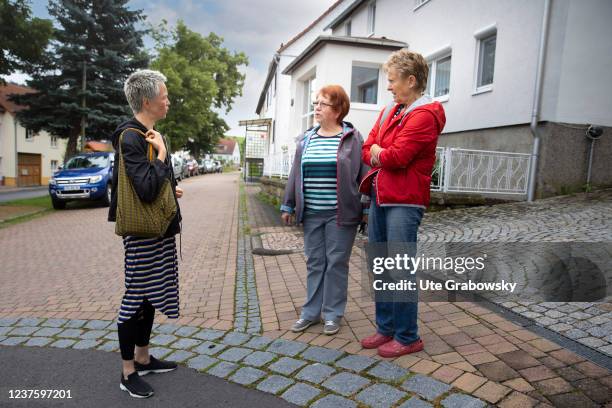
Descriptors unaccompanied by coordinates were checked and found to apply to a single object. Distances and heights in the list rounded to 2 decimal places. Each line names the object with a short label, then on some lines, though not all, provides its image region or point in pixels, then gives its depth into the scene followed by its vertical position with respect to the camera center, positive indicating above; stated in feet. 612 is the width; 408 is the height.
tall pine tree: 62.90 +12.26
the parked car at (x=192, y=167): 116.36 -2.10
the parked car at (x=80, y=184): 42.01 -3.02
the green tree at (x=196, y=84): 113.60 +21.72
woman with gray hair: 7.84 -1.66
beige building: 109.70 -0.64
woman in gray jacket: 10.43 -0.83
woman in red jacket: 8.59 +0.13
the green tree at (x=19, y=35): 40.47 +11.13
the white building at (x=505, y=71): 29.12 +8.41
